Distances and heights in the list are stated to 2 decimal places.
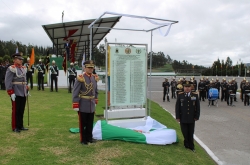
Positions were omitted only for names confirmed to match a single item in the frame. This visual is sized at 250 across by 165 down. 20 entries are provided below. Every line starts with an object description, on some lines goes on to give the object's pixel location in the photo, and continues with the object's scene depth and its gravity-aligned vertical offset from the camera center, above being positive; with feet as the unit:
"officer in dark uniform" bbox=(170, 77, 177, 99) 66.12 -2.96
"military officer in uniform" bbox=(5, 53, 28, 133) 18.57 -0.90
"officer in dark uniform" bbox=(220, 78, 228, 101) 62.85 -3.58
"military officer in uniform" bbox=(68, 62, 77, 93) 51.21 +0.24
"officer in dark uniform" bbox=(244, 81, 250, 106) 56.39 -4.05
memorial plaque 21.98 +0.00
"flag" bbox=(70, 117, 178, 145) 19.21 -4.71
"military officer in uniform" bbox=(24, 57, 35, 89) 51.33 +0.27
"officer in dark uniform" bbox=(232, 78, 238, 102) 59.33 -2.38
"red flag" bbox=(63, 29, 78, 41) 56.03 +9.91
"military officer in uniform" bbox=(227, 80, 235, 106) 56.77 -3.90
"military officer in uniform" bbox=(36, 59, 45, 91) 52.29 +0.69
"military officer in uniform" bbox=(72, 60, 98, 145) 17.33 -1.73
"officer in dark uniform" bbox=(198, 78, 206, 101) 64.80 -3.70
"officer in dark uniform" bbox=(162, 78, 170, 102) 60.94 -2.96
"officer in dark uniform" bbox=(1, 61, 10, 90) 52.01 +0.60
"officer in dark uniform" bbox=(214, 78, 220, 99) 66.05 -2.62
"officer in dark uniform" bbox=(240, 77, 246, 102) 60.15 -2.80
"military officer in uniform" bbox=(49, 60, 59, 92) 50.96 +0.46
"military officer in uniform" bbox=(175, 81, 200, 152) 20.10 -2.99
